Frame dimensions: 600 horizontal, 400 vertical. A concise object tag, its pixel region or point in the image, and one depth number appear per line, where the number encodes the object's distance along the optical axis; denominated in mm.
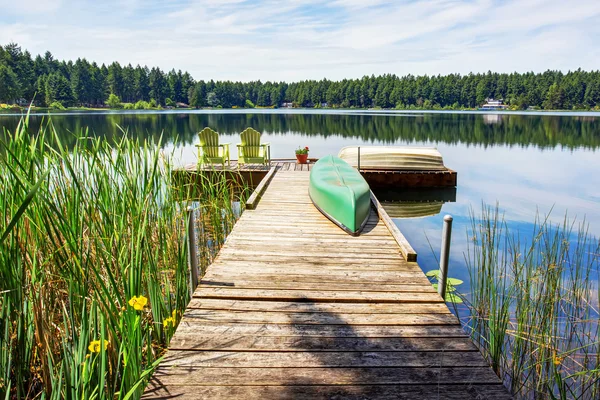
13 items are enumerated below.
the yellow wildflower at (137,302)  1984
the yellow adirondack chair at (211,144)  10702
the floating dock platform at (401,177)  11516
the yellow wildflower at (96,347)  1795
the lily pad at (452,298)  4494
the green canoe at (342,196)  5172
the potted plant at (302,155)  12320
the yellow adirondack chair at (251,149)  11023
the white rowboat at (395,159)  11992
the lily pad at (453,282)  5127
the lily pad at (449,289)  4645
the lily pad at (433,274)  5340
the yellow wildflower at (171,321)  2772
